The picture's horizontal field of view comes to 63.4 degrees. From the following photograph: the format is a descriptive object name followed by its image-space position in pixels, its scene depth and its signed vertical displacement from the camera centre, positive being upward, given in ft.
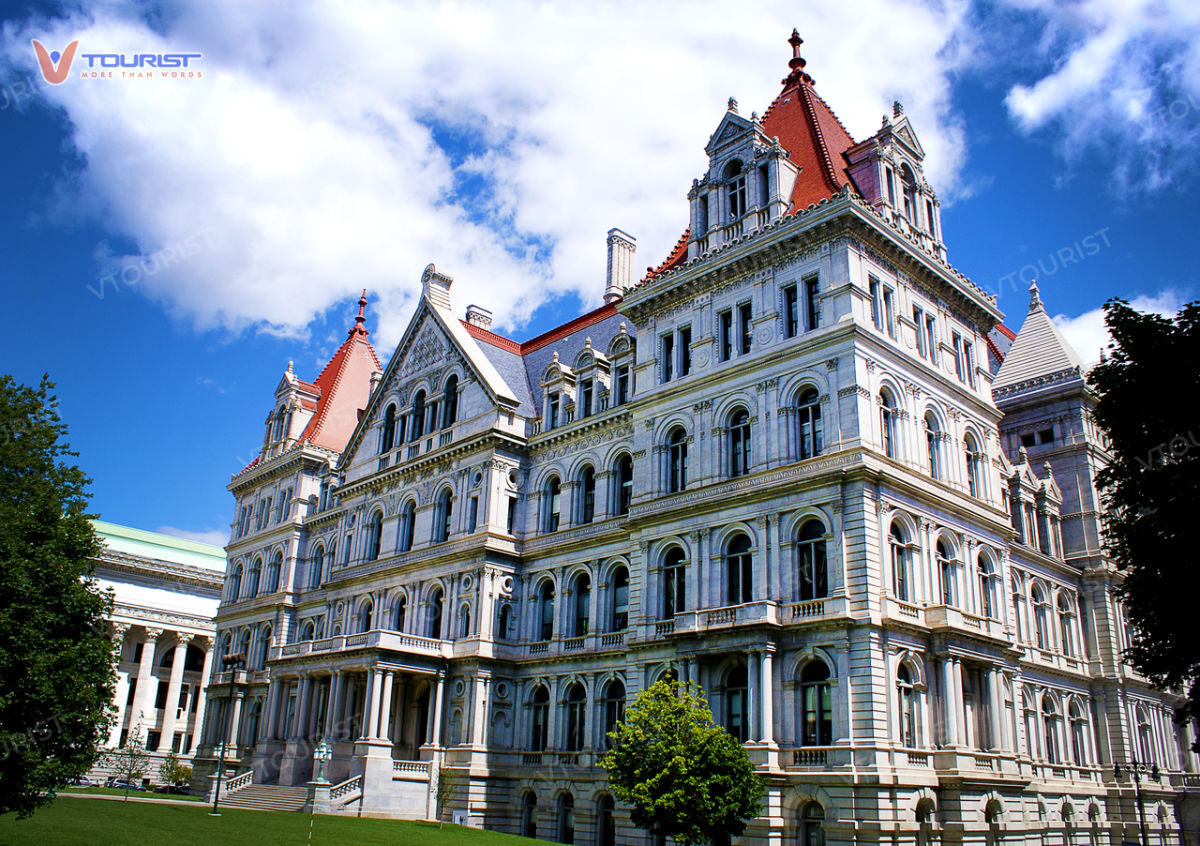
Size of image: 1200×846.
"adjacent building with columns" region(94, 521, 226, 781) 263.49 +27.63
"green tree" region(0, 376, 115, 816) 71.00 +6.47
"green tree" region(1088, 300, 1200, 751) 82.58 +24.66
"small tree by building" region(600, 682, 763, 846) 90.53 -1.39
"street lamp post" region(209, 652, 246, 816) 121.39 +10.83
